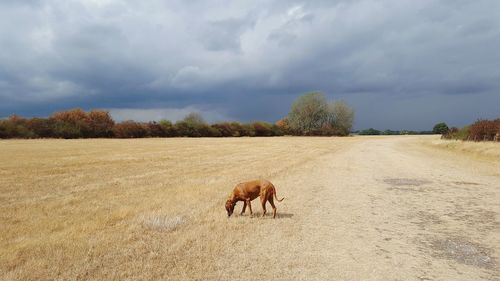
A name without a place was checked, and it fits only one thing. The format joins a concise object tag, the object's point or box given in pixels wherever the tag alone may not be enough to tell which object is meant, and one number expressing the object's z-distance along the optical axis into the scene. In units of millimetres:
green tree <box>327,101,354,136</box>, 123500
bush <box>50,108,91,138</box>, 74875
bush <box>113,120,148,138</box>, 84825
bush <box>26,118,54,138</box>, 73375
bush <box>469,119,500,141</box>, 40797
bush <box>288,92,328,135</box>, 118062
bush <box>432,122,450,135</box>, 130438
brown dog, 11305
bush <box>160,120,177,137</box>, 97000
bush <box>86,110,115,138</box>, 80938
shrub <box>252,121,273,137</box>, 120188
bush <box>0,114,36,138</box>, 67875
